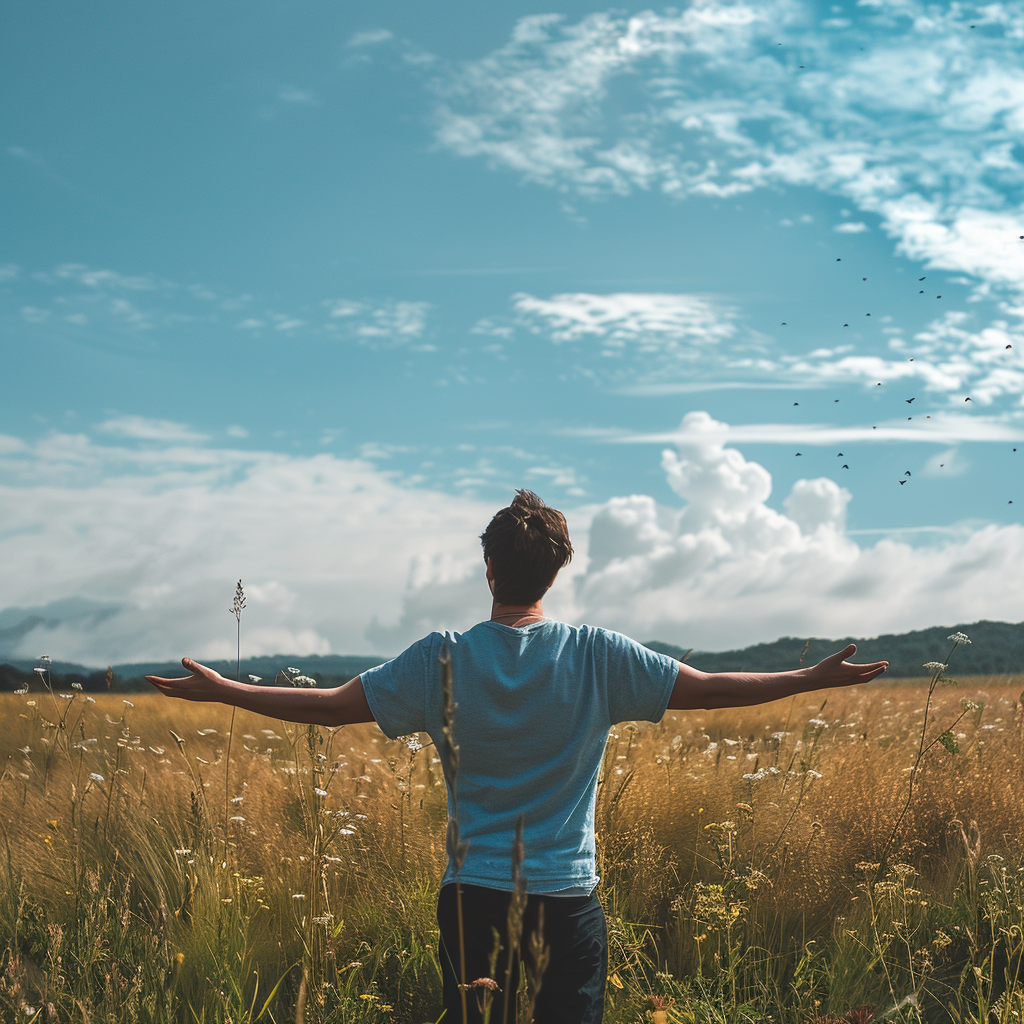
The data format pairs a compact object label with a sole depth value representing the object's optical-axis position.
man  2.44
